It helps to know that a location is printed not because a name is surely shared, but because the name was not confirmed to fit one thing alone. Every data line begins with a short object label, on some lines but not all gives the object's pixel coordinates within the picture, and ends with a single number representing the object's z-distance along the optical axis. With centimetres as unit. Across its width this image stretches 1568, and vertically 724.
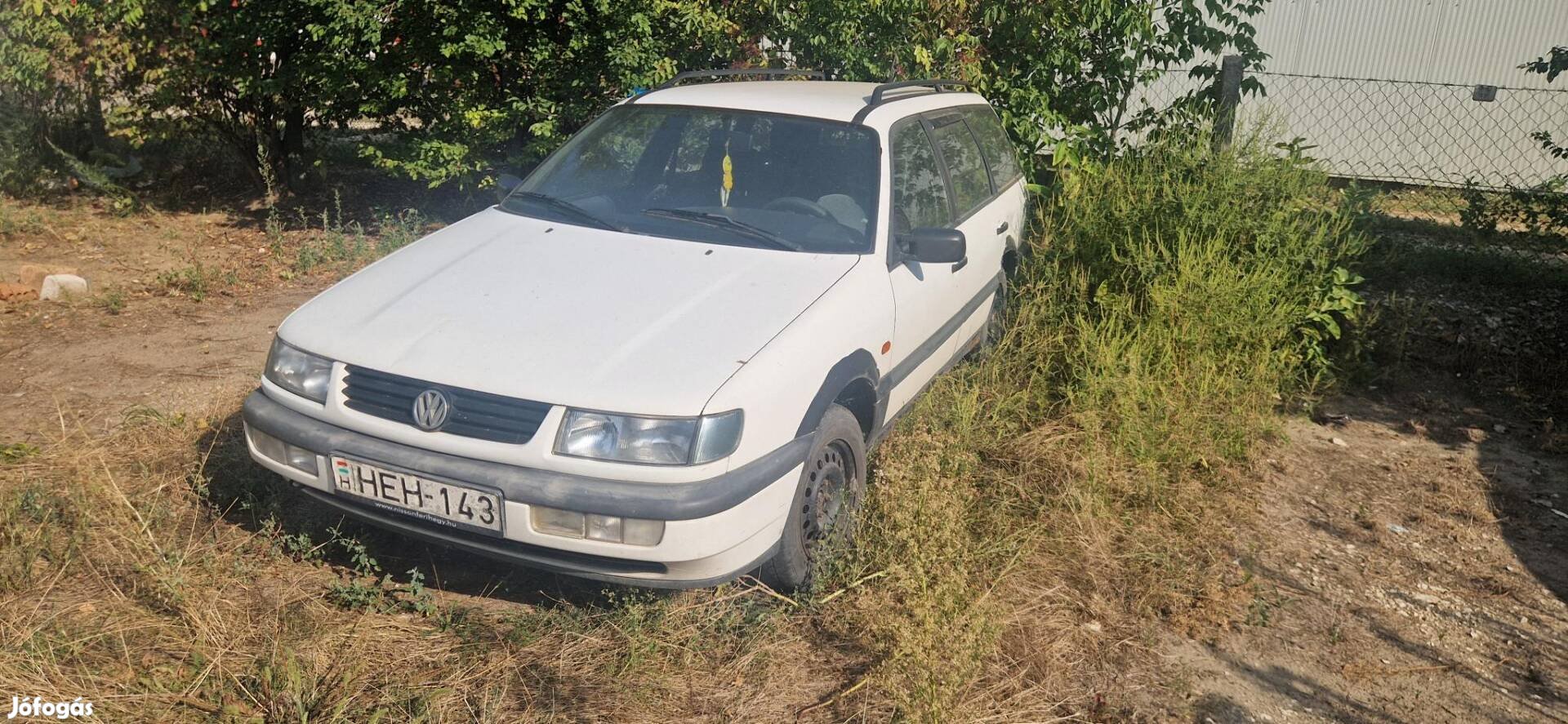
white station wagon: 307
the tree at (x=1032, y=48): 690
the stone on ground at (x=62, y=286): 656
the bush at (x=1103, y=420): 351
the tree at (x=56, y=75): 809
